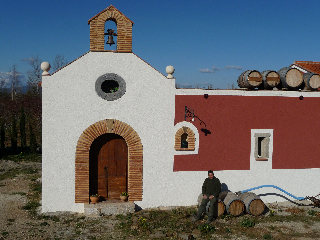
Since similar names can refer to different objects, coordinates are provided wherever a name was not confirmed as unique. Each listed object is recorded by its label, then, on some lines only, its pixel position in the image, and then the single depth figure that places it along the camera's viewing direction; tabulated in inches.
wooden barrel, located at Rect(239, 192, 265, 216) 399.2
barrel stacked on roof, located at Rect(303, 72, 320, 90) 462.9
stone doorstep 386.0
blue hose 437.1
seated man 380.8
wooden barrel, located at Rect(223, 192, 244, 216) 392.8
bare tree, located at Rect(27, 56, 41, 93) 1237.6
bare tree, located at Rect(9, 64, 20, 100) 1836.2
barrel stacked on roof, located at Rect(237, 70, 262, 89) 452.8
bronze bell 403.2
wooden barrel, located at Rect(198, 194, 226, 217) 391.2
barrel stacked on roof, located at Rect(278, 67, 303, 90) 462.0
